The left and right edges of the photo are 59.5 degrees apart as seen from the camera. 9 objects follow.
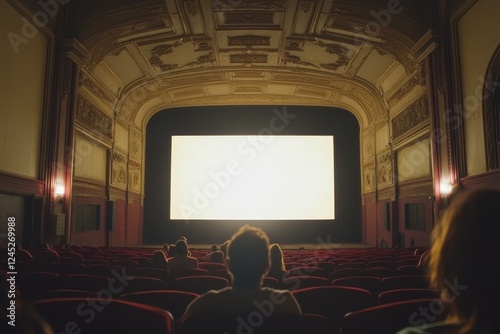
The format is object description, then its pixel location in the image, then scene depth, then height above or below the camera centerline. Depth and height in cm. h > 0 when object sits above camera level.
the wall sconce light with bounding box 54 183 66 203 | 1026 +73
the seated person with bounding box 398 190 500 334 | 92 -9
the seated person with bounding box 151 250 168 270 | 517 -44
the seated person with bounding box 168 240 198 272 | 539 -46
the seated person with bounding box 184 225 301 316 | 207 -32
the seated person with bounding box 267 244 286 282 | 407 -41
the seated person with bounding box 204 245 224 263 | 647 -50
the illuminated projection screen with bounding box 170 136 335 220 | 1655 +172
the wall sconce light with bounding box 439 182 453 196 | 957 +78
